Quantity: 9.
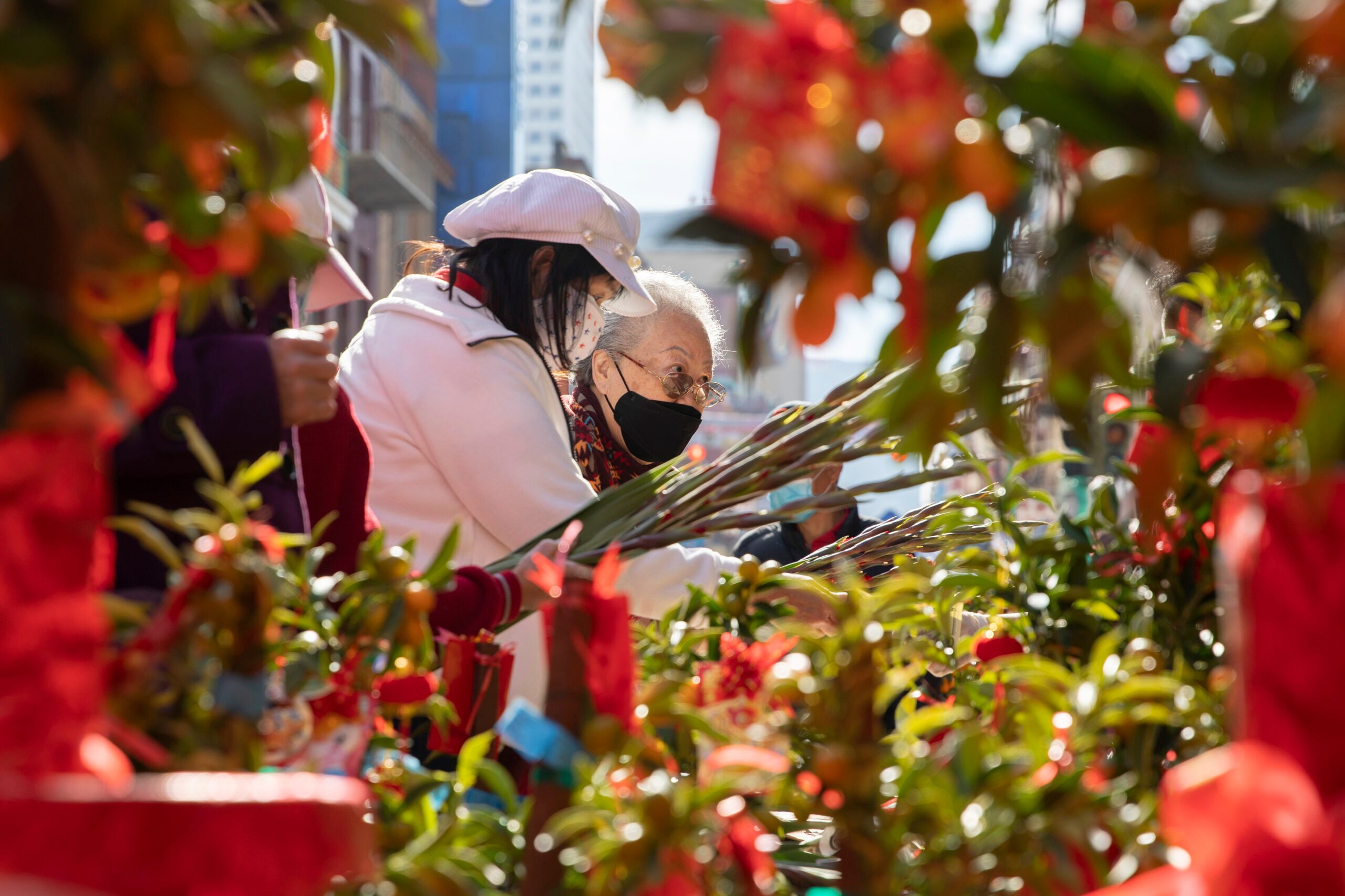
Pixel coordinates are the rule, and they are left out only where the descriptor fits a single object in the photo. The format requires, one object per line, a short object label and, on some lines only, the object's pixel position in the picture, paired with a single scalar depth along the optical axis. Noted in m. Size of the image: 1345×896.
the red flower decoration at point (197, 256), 2.59
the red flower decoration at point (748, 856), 2.94
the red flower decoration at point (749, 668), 3.65
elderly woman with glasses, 5.74
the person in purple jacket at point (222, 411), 4.46
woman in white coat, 5.01
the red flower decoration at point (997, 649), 4.39
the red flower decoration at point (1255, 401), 2.58
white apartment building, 89.35
